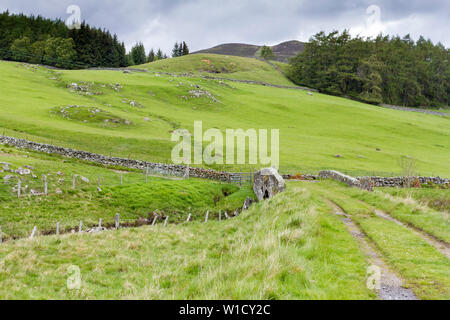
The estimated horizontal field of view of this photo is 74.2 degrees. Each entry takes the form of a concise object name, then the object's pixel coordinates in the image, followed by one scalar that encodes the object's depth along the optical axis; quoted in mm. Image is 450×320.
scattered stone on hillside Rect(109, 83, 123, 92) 80750
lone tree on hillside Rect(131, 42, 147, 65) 180125
